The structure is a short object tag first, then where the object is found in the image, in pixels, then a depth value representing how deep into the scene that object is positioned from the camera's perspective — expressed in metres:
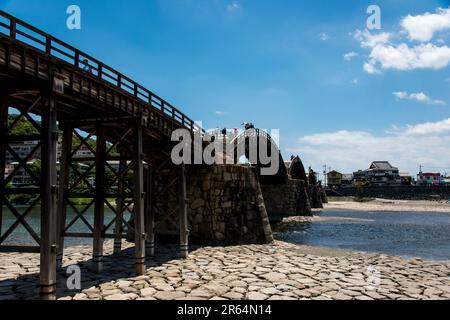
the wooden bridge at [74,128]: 7.76
